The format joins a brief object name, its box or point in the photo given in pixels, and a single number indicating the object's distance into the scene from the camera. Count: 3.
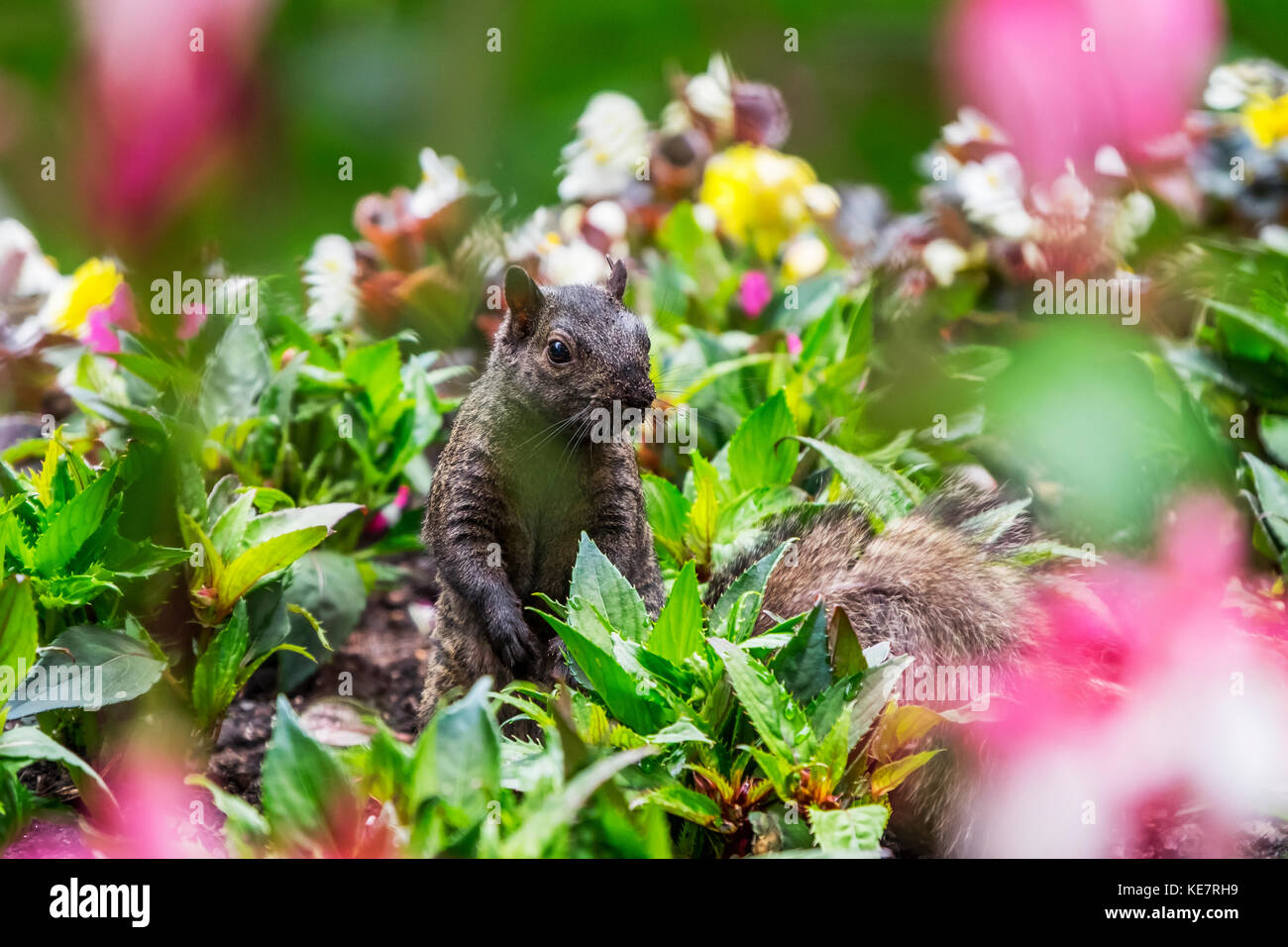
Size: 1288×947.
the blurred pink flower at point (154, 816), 0.89
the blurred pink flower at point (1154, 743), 1.13
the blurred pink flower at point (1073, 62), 0.67
